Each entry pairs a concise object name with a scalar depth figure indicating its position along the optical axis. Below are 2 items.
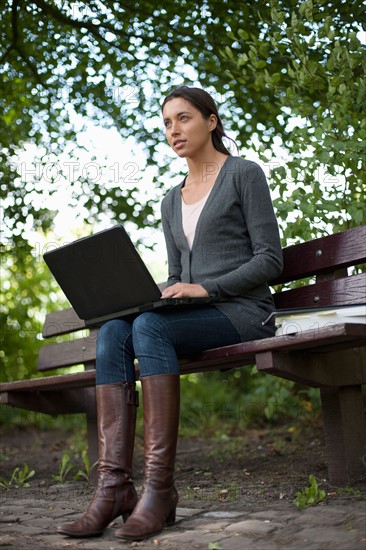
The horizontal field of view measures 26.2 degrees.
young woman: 2.62
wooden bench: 2.73
